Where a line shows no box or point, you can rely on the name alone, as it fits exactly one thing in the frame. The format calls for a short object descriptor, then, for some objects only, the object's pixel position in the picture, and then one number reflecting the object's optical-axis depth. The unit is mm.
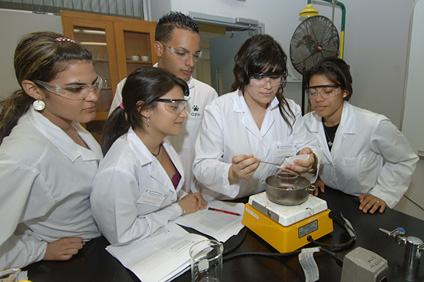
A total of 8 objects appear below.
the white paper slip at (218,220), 1138
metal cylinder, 860
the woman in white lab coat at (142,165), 1043
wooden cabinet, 2879
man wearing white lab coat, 1770
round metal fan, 3025
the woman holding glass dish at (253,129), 1336
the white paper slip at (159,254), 889
